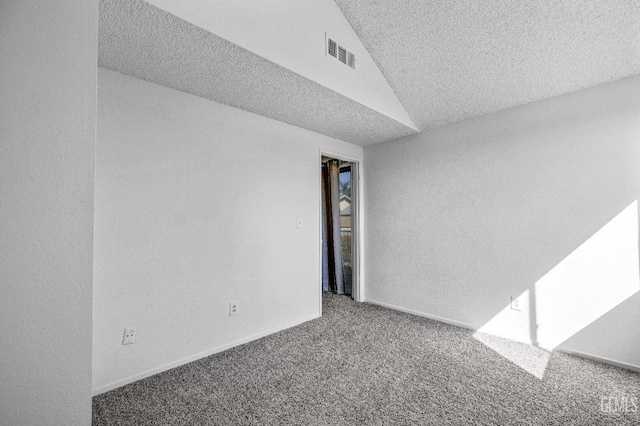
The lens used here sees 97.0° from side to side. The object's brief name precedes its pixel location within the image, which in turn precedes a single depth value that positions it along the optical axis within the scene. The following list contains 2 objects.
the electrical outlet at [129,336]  1.88
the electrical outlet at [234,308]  2.42
